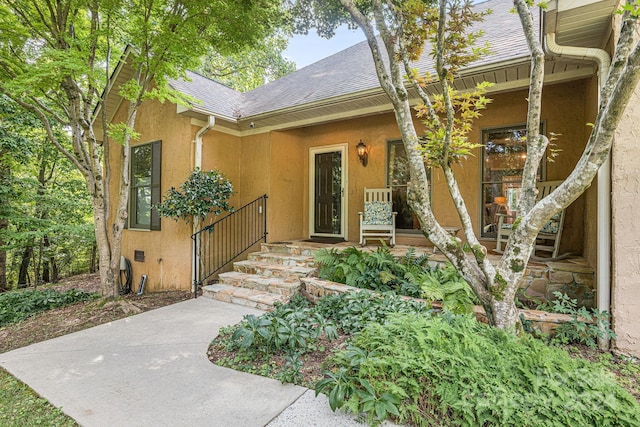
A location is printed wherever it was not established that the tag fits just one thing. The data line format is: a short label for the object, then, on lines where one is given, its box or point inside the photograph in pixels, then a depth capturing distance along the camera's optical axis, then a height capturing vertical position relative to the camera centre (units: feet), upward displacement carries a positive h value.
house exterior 8.75 +3.59
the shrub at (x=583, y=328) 8.70 -3.36
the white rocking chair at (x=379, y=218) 17.08 -0.38
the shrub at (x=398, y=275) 10.11 -2.52
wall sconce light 19.13 +3.78
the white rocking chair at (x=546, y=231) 12.48 -0.81
